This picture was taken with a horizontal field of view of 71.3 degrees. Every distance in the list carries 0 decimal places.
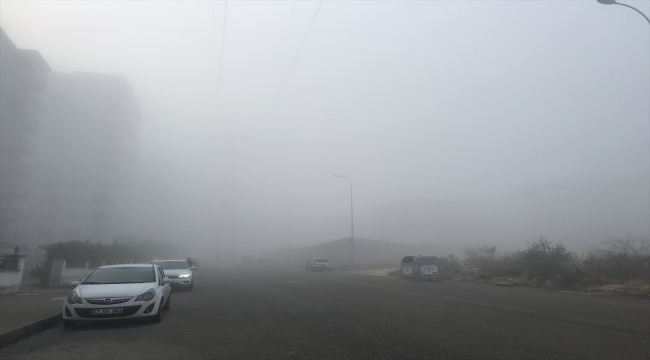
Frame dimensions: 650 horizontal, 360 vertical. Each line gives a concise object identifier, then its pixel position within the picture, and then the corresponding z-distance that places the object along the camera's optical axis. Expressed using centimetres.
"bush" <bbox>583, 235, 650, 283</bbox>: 2191
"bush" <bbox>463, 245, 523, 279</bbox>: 2881
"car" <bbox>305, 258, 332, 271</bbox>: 4962
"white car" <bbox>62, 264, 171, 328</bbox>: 941
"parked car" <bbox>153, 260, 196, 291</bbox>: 1928
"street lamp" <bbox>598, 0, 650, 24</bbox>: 1249
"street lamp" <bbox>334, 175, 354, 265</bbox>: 5182
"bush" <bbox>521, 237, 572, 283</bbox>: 2656
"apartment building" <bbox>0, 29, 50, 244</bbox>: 7012
